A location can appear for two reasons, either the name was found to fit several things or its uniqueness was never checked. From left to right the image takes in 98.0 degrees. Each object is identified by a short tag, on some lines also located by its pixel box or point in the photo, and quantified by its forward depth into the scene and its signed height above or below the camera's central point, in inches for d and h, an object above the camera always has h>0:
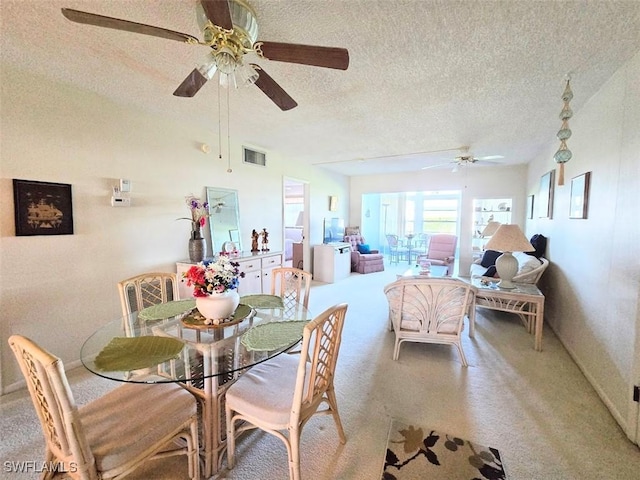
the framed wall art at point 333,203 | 270.7 +16.6
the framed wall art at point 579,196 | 101.6 +10.2
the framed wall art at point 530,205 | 206.1 +12.9
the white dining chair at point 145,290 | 82.4 -26.1
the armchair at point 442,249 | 256.9 -27.3
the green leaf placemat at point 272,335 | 62.2 -27.7
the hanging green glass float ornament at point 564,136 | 79.3 +24.6
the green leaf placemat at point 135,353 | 54.0 -28.1
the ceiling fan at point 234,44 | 49.3 +35.1
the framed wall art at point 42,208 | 86.0 +3.1
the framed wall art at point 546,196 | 148.6 +15.2
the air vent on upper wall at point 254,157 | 167.4 +39.0
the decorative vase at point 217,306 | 68.4 -21.6
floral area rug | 59.8 -54.2
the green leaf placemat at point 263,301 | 88.4 -26.9
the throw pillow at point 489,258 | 189.4 -25.5
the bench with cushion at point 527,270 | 135.2 -24.0
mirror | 148.3 +1.0
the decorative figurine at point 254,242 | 164.6 -13.5
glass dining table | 54.5 -28.5
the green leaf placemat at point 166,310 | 77.7 -26.8
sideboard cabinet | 129.3 -27.6
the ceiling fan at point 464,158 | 179.5 +40.9
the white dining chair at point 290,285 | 94.5 -23.8
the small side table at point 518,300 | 114.3 -34.4
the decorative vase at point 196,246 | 129.0 -12.7
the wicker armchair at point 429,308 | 100.4 -33.0
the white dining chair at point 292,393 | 52.5 -37.1
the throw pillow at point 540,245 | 155.3 -13.1
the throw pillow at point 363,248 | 288.7 -28.8
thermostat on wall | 107.4 +6.5
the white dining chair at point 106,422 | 40.4 -36.6
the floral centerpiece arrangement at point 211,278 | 67.4 -14.4
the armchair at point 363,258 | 274.2 -37.0
